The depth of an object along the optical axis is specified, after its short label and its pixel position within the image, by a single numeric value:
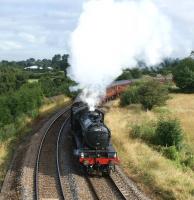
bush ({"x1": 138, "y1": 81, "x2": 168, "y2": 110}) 49.66
